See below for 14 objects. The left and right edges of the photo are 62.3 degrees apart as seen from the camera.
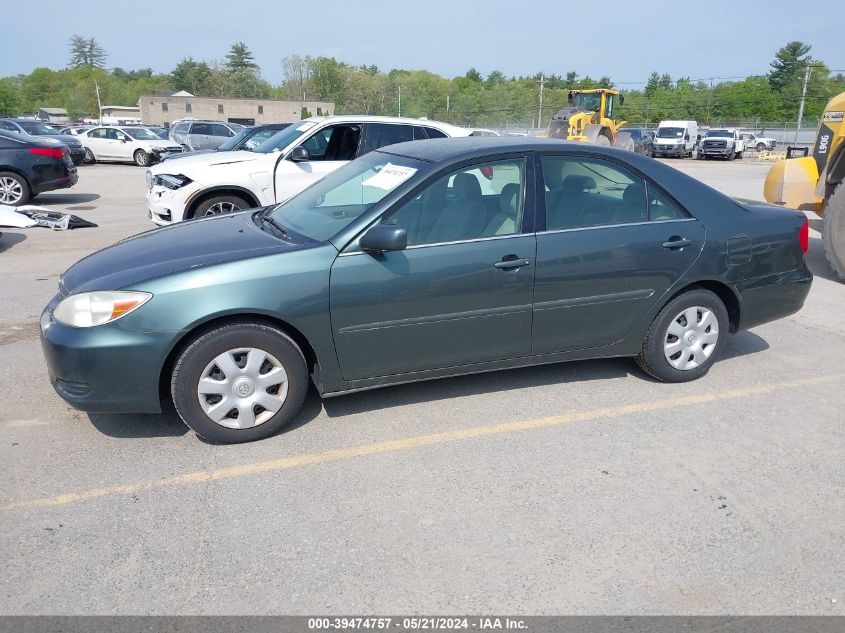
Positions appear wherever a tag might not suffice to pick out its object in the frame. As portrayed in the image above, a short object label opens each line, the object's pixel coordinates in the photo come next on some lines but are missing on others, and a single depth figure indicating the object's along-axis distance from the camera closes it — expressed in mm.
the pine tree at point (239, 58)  133500
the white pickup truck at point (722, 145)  37812
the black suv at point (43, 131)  23859
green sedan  3662
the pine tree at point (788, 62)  78438
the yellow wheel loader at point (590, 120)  25688
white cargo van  39625
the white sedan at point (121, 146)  26188
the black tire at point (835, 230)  7723
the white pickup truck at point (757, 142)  42750
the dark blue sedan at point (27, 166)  12453
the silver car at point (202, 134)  28938
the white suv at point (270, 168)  8570
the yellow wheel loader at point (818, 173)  8286
